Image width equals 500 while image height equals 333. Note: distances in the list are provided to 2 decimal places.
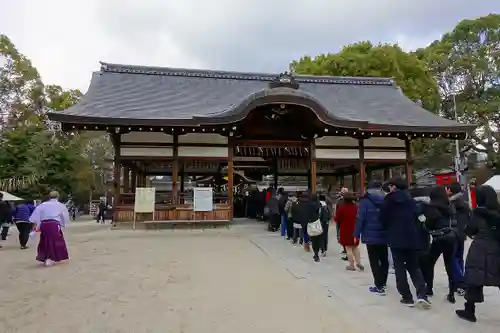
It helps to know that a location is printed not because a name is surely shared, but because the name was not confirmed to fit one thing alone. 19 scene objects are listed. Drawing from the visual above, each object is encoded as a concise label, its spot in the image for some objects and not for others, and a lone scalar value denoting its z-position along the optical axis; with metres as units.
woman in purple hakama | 7.28
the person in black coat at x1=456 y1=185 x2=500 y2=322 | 3.67
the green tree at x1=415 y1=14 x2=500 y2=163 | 25.85
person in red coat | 6.36
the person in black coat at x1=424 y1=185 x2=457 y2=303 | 4.47
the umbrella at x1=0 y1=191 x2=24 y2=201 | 18.84
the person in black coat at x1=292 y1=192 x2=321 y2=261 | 7.31
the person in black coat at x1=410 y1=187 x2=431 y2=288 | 4.48
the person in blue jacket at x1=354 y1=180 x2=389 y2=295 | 4.89
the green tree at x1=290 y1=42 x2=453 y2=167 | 24.47
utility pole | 24.81
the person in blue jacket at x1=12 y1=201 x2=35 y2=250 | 10.25
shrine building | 12.76
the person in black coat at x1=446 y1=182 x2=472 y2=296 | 4.68
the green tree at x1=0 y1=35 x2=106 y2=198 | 25.08
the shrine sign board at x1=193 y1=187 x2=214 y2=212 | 12.66
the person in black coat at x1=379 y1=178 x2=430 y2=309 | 4.34
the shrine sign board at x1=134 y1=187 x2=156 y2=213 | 12.25
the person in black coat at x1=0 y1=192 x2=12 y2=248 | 10.18
